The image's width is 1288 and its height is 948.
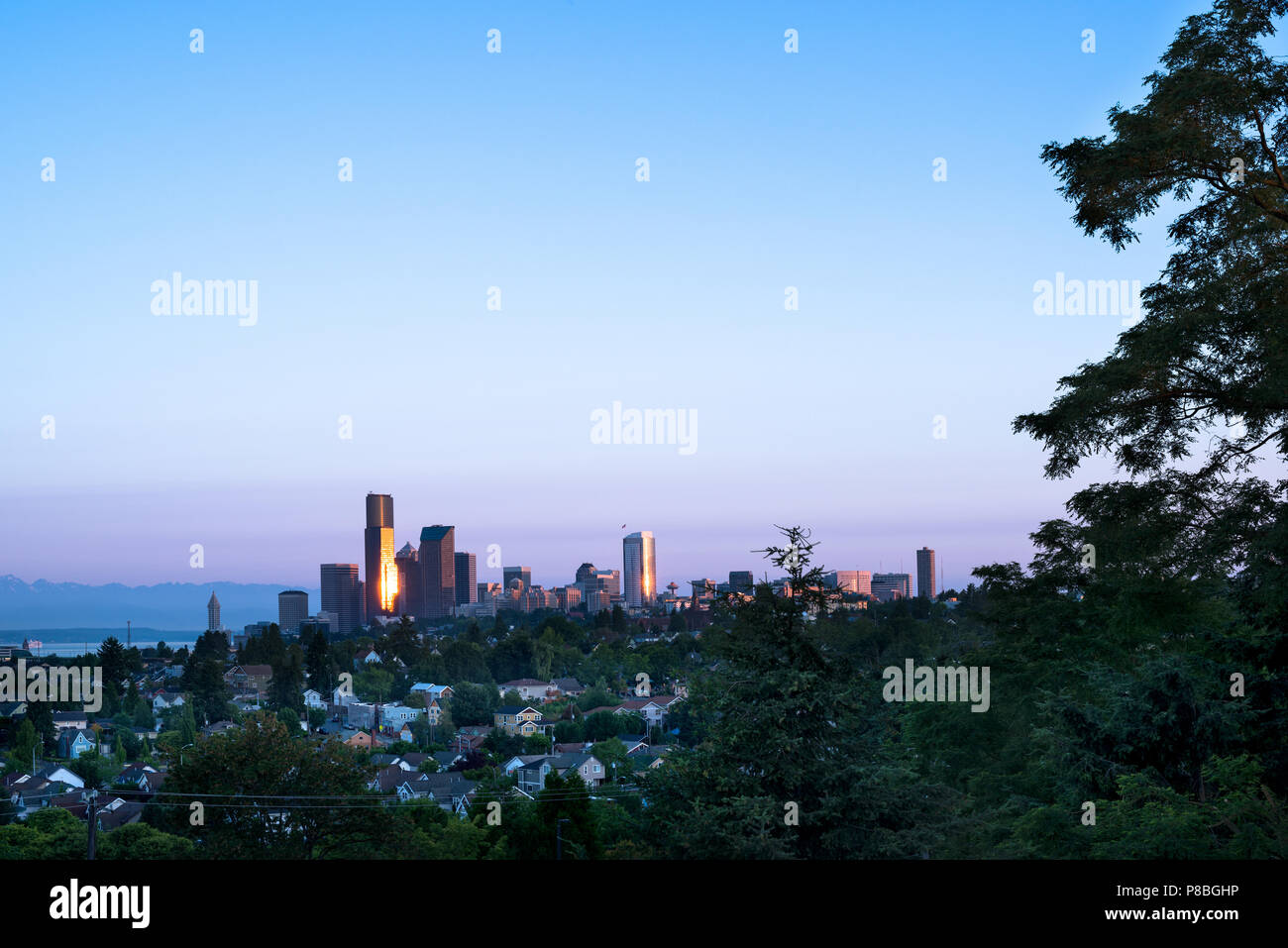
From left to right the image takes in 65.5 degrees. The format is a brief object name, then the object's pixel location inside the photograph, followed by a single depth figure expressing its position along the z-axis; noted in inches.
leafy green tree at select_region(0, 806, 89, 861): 957.2
